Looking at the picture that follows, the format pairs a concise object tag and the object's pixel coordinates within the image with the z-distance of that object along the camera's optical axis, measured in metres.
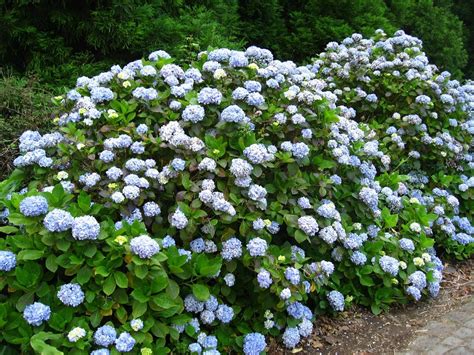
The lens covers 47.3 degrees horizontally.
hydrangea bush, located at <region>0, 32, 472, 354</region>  2.45
